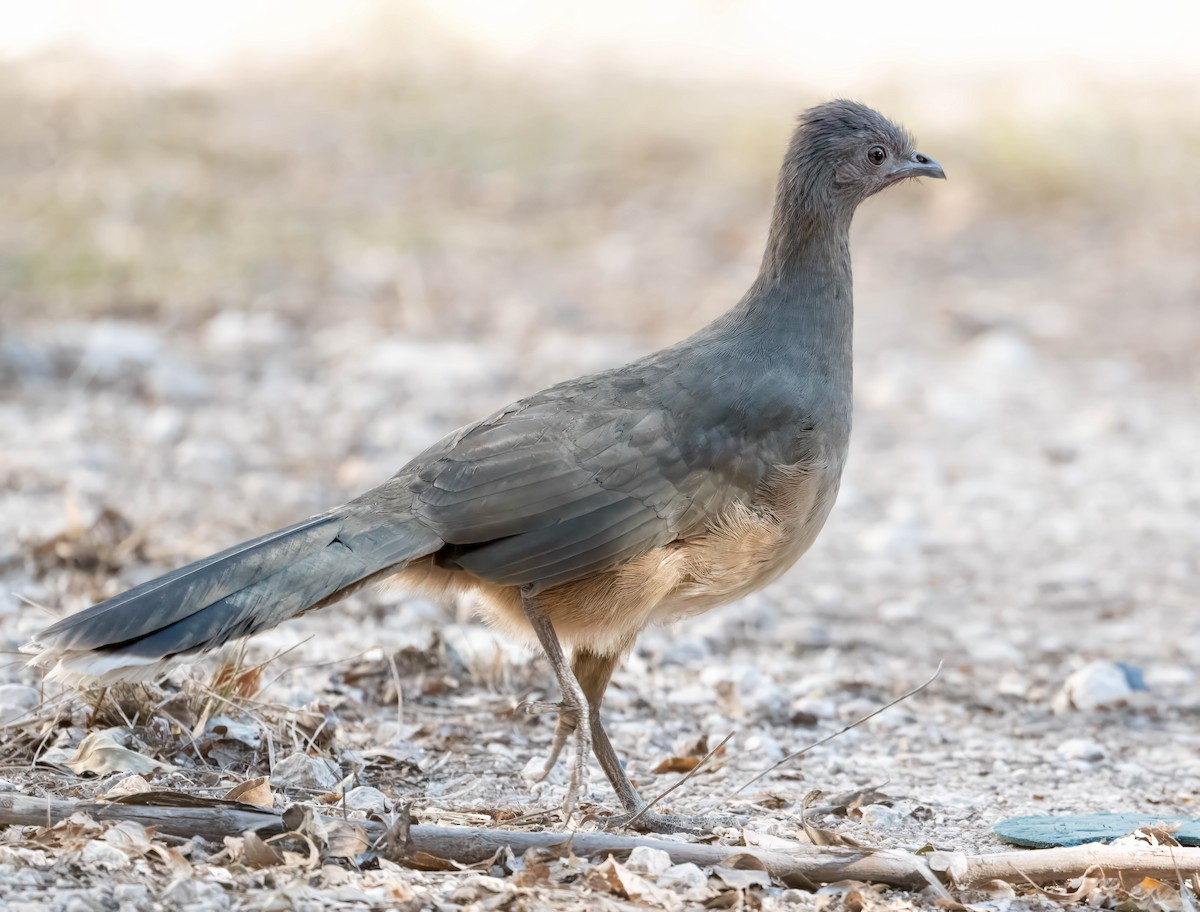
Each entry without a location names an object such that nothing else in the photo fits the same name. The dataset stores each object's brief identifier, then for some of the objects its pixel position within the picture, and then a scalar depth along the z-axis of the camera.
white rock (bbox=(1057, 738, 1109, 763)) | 9.59
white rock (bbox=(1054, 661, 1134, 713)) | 10.65
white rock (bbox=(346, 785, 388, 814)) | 7.39
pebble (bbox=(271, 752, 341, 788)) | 7.86
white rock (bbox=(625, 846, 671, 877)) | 6.49
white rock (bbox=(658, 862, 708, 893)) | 6.45
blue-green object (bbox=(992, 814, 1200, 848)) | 7.44
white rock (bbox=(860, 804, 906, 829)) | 7.97
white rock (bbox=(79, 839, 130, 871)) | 6.07
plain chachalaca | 7.36
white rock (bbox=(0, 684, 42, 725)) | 8.37
